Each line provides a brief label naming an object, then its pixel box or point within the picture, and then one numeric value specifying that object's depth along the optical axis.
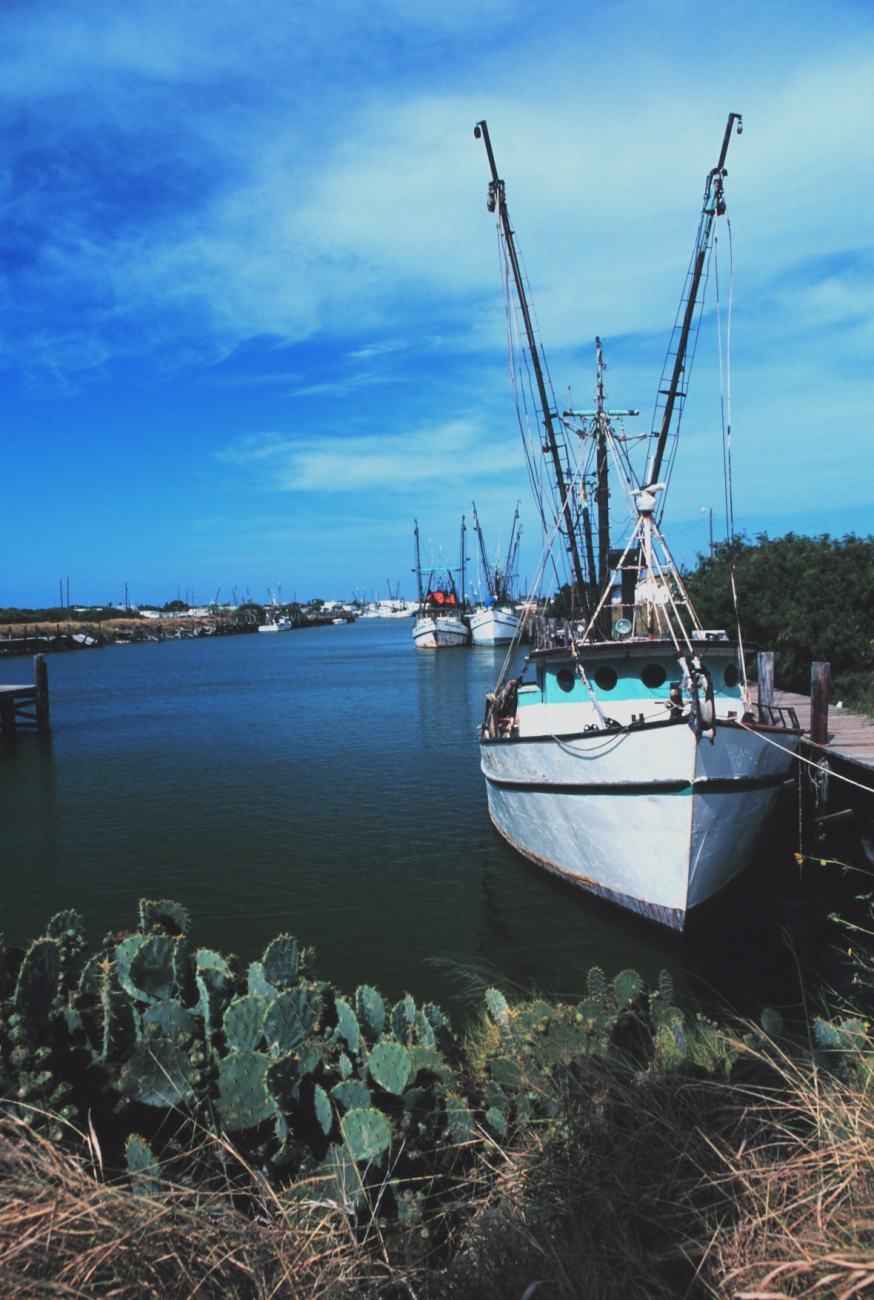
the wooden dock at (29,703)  35.44
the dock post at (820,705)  15.68
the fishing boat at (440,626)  91.38
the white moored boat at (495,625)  89.94
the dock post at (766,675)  19.20
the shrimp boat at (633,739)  11.62
